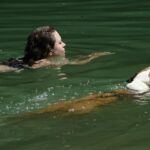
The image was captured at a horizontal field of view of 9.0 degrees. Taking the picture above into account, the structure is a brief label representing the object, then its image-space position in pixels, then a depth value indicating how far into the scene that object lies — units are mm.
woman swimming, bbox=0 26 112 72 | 13372
